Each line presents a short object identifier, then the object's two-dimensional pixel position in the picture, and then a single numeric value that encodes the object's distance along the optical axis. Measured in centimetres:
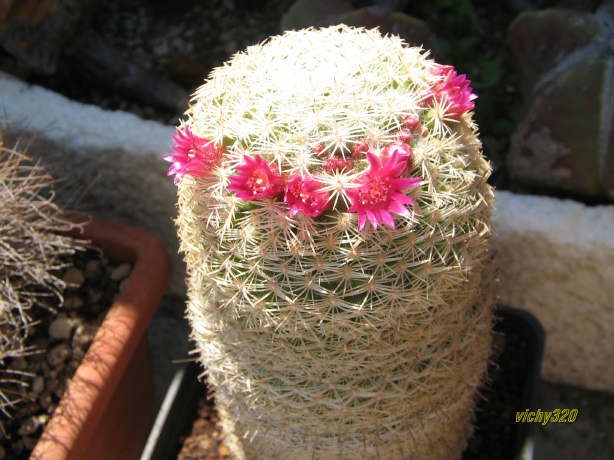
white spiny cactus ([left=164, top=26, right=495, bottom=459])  21
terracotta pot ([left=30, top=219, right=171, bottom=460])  30
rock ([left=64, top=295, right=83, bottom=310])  35
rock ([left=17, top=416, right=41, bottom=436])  31
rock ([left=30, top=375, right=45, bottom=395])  32
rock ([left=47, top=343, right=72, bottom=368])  33
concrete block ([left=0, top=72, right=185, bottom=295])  37
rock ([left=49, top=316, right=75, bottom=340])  34
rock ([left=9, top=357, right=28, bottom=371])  33
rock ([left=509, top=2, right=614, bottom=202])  35
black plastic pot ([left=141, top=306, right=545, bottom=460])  34
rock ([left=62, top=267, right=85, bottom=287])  35
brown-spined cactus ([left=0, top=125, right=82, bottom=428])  31
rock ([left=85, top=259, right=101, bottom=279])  36
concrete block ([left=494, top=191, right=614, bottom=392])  34
